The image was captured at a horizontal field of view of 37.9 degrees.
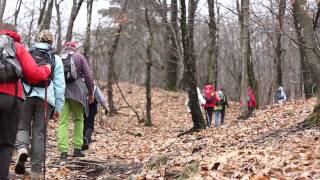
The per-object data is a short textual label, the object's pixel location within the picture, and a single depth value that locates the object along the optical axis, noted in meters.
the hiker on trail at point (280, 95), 22.03
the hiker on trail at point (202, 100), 15.28
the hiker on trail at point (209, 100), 15.55
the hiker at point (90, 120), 9.51
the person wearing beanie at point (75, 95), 7.99
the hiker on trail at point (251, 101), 18.95
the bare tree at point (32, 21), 23.64
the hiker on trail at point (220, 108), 16.39
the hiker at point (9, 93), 4.96
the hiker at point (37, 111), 6.16
